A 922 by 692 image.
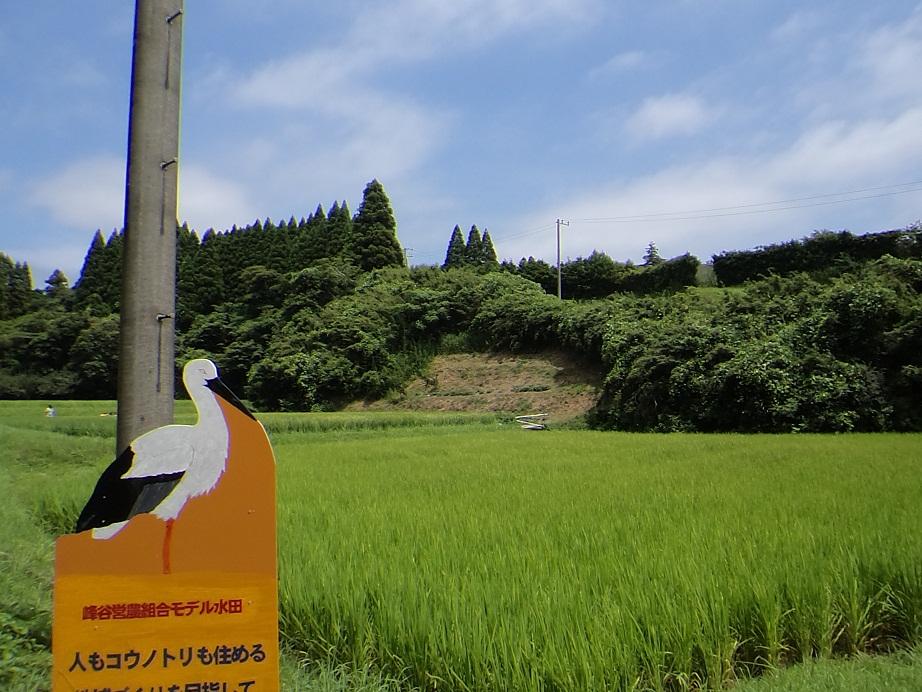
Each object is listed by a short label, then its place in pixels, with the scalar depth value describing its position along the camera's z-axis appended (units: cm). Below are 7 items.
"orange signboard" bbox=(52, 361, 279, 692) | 186
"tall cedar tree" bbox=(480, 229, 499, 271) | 4494
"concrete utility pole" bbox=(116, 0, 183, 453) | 237
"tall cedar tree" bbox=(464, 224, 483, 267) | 4522
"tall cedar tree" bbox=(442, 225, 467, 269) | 4609
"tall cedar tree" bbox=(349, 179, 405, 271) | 3472
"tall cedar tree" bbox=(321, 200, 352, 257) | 3686
